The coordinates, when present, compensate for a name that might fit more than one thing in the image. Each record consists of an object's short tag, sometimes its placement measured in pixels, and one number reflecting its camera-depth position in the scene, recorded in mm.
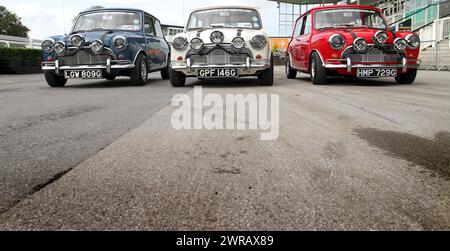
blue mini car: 6941
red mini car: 6426
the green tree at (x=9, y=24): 50812
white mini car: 6266
